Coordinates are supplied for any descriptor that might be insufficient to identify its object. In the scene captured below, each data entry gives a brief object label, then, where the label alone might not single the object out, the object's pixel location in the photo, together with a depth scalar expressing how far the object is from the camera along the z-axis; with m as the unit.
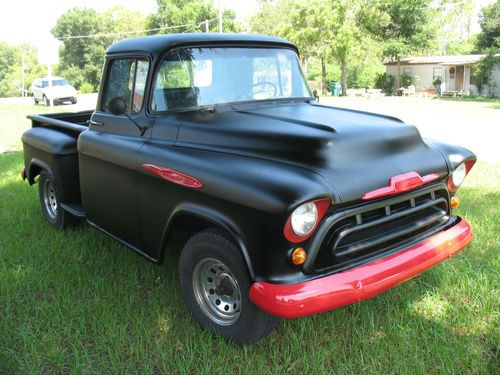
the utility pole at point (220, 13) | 25.19
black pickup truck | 2.49
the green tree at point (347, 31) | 33.44
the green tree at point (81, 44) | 61.41
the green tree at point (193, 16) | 49.86
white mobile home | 35.88
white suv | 26.38
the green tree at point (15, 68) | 84.94
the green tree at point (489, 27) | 35.34
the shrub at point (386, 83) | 38.34
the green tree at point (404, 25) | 34.84
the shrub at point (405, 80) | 37.47
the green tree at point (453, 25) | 36.50
